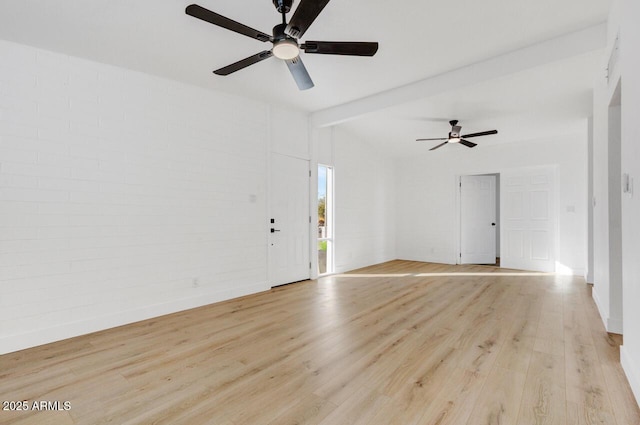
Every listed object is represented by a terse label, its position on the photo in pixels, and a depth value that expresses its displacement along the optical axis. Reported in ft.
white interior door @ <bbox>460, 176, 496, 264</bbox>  24.80
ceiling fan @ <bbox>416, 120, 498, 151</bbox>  17.46
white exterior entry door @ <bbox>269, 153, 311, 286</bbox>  16.60
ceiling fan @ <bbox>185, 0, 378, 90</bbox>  6.75
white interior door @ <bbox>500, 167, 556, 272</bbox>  20.86
